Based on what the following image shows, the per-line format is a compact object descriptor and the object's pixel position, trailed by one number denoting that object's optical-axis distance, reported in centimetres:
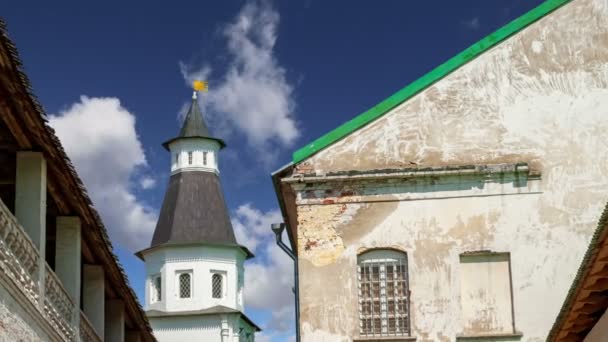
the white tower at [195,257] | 5059
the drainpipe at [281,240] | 2060
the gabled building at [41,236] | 915
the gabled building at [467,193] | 1709
